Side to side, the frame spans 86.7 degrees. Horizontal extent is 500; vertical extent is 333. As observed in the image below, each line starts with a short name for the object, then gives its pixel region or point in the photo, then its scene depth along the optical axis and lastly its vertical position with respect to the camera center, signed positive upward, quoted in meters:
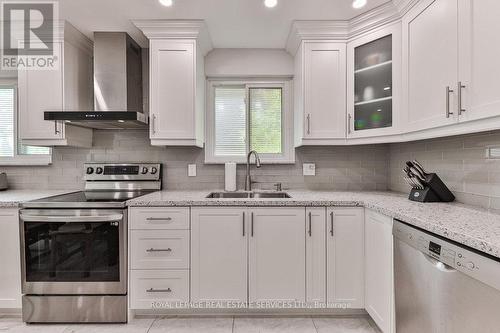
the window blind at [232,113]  2.74 +0.53
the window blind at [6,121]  2.71 +0.45
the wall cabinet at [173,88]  2.29 +0.66
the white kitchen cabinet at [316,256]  1.98 -0.69
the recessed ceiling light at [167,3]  1.95 +1.21
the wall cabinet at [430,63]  1.46 +0.63
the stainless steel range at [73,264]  1.92 -0.73
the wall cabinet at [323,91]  2.30 +0.64
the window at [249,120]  2.73 +0.46
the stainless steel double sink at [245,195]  2.45 -0.28
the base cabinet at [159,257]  1.97 -0.69
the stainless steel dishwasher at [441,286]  0.92 -0.51
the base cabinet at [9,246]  1.98 -0.61
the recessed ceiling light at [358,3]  1.96 +1.21
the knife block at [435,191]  1.77 -0.18
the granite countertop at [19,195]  1.96 -0.26
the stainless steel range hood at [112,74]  2.36 +0.81
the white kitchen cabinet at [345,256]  1.96 -0.69
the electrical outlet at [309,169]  2.67 -0.05
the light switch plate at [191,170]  2.66 -0.06
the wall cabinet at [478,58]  1.21 +0.51
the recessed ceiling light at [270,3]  1.94 +1.20
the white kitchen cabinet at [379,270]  1.59 -0.69
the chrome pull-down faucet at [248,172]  2.51 -0.07
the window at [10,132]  2.70 +0.33
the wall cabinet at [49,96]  2.32 +0.60
